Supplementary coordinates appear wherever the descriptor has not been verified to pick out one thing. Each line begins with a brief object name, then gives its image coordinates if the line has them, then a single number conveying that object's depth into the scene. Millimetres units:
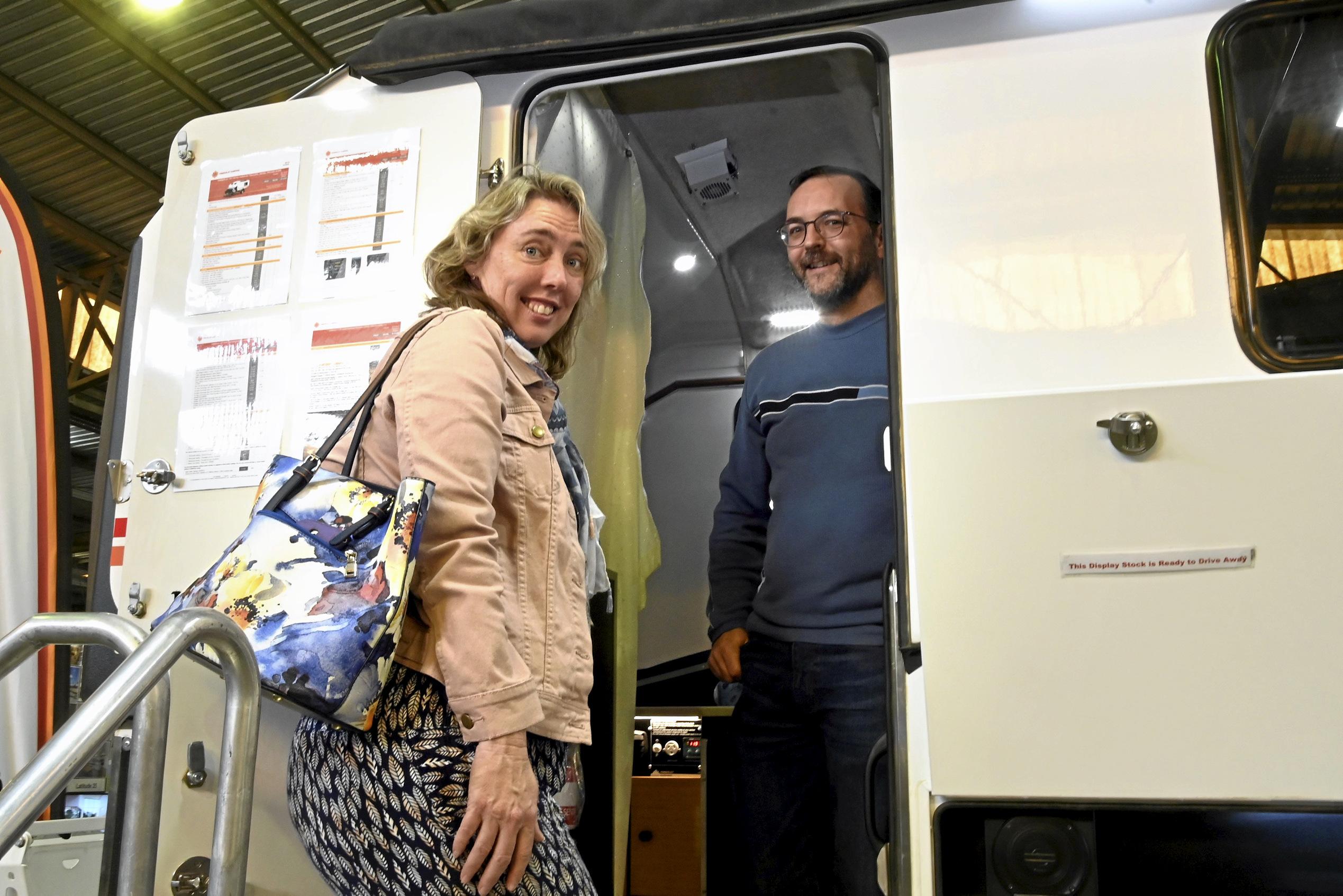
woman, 1297
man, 2754
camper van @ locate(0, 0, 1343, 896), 1537
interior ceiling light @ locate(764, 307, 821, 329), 4734
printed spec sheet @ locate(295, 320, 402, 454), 2301
